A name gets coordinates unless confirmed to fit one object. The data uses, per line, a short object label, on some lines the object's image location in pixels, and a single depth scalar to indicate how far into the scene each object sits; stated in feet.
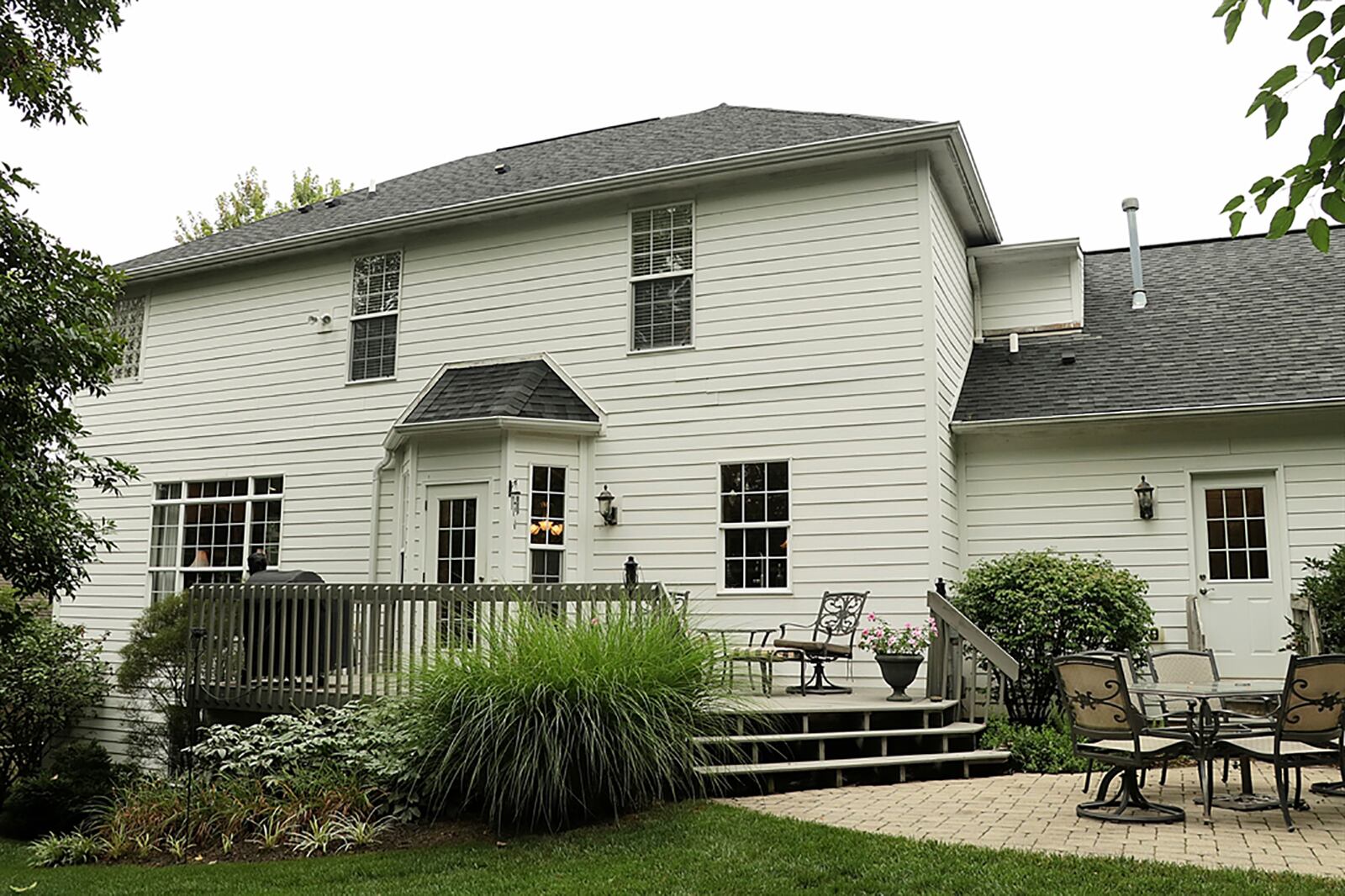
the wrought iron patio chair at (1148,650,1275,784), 26.66
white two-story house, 35.81
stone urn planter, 30.35
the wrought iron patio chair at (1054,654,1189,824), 22.11
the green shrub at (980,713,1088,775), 28.35
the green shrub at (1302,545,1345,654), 30.99
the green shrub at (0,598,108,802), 44.27
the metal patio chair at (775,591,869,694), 31.58
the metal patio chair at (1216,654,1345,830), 21.59
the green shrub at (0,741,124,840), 40.14
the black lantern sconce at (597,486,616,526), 38.88
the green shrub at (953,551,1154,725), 31.58
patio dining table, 22.26
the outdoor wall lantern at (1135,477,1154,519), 36.37
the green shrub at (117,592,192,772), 38.70
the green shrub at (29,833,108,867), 25.81
